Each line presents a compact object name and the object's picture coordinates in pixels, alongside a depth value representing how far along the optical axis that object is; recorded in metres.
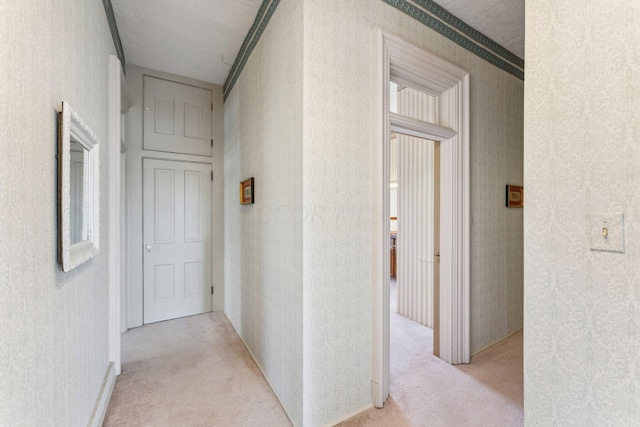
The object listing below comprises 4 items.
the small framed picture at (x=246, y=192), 2.43
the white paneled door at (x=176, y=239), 3.28
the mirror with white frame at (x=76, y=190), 1.13
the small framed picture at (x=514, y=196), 2.79
